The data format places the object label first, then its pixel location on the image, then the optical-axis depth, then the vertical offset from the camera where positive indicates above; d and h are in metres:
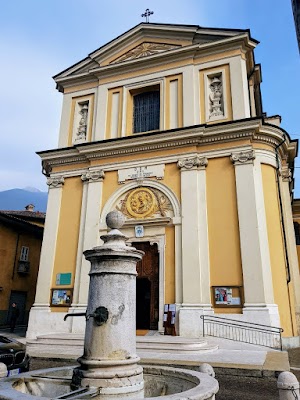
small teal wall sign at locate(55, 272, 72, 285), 14.30 +1.31
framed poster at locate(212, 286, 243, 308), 11.81 +0.63
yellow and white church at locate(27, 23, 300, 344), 12.33 +5.16
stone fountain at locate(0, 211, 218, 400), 3.82 -0.51
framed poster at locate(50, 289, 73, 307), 13.94 +0.58
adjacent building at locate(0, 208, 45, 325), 19.39 +2.74
